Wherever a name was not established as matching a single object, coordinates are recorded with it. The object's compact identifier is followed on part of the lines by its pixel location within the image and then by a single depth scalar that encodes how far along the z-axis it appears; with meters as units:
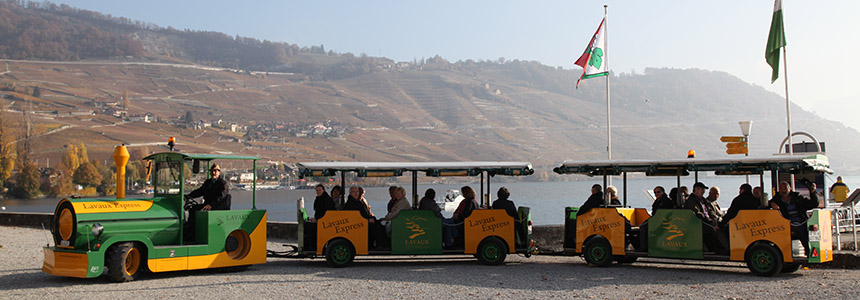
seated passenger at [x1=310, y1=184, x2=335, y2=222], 15.11
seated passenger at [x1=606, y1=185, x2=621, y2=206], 15.95
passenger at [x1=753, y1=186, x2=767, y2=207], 13.70
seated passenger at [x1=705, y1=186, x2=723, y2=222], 13.98
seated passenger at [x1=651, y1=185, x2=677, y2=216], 14.77
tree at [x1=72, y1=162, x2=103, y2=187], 141.12
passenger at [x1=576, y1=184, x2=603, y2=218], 14.77
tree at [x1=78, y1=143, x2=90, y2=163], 150.25
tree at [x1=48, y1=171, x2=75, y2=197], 137.62
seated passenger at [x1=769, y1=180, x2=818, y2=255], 12.69
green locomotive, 12.15
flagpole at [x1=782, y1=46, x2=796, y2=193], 21.12
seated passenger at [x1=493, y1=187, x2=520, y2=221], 15.06
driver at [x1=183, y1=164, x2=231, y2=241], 13.97
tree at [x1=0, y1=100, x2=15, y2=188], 118.81
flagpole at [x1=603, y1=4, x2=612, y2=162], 24.89
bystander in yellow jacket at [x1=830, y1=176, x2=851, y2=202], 22.45
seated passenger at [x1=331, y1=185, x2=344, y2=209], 15.83
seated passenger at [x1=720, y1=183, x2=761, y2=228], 13.15
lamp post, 20.77
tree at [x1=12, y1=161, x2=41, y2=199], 129.62
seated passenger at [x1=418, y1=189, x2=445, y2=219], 15.15
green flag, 21.33
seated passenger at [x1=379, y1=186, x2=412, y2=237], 15.19
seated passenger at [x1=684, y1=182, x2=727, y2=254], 13.61
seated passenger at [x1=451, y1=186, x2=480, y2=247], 15.20
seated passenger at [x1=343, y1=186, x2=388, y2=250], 15.09
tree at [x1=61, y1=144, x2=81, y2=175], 147.25
